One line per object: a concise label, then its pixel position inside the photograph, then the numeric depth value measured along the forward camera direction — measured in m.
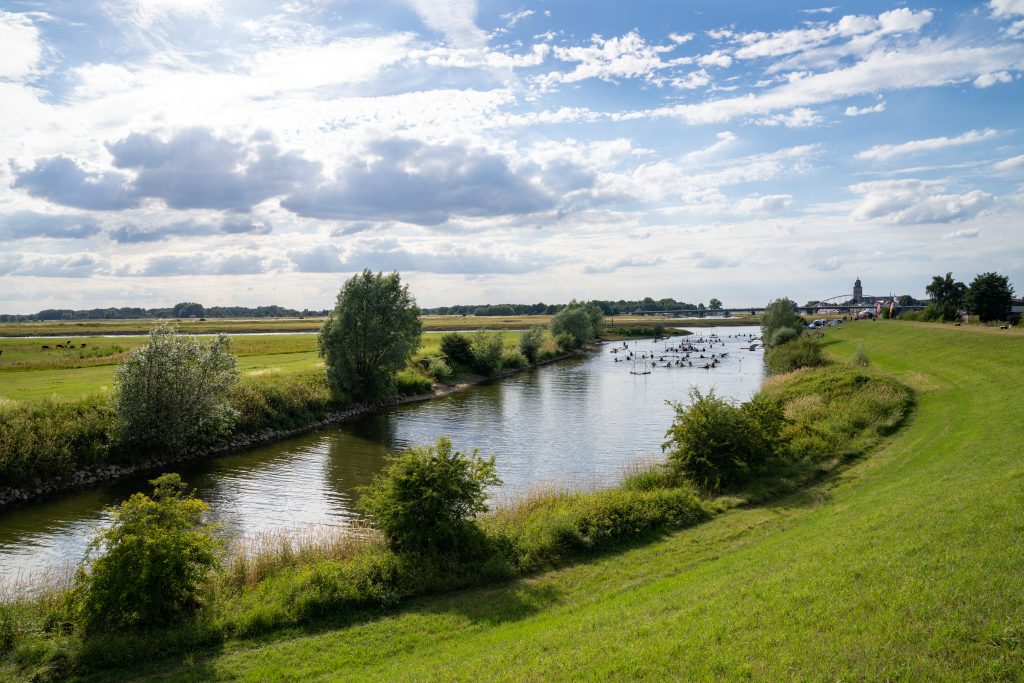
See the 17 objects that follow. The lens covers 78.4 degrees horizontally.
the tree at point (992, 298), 75.38
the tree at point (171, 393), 33.56
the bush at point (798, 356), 63.28
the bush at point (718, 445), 23.84
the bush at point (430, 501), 16.66
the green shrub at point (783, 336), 84.56
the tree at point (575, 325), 115.56
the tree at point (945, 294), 90.61
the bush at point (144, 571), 13.08
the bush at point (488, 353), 76.31
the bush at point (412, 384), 60.38
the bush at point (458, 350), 74.56
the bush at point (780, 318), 96.69
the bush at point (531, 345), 93.25
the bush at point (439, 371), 67.19
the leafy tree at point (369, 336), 53.41
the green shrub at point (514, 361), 83.75
